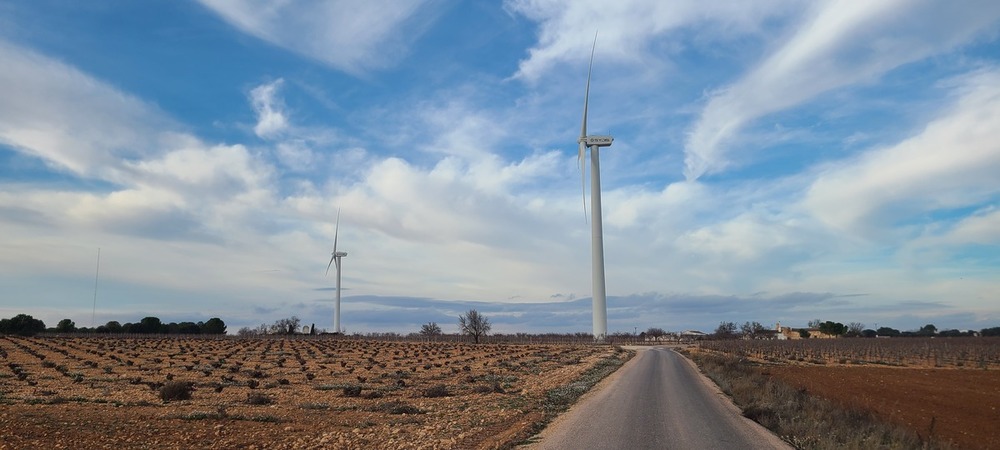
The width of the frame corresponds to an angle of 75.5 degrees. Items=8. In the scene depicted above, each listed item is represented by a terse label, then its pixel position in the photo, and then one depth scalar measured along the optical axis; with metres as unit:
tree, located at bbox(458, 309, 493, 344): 108.43
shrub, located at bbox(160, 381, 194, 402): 22.89
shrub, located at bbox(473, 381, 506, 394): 26.51
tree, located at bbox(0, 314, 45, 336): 102.86
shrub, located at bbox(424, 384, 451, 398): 25.79
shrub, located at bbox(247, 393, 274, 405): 22.45
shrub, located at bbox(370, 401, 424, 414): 20.28
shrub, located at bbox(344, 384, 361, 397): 25.75
